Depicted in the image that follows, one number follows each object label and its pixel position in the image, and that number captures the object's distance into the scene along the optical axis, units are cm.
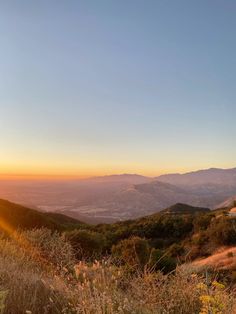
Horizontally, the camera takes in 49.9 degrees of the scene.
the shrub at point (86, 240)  1087
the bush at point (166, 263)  909
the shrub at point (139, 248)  997
